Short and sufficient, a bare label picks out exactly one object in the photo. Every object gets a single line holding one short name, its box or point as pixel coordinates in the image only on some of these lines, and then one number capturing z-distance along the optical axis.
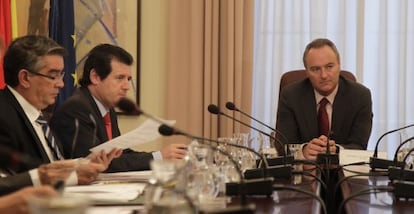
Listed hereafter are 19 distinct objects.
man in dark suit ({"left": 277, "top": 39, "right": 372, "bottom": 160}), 6.21
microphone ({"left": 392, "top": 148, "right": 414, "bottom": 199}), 3.42
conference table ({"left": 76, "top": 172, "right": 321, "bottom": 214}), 3.04
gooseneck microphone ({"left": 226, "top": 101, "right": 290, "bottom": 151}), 4.66
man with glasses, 3.92
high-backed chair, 6.87
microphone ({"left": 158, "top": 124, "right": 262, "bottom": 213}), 3.20
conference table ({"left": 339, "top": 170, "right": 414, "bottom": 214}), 3.14
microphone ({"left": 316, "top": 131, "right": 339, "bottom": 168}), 4.90
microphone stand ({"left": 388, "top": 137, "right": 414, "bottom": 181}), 3.83
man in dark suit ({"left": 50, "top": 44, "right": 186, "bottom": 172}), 4.82
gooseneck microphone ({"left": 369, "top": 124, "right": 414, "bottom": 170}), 4.73
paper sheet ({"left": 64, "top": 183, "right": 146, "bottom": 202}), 3.39
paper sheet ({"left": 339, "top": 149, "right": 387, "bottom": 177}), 4.90
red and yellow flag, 6.35
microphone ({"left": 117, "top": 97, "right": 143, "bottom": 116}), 2.81
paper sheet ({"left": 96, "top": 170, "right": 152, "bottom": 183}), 4.18
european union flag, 7.15
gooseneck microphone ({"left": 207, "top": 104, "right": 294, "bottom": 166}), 4.42
